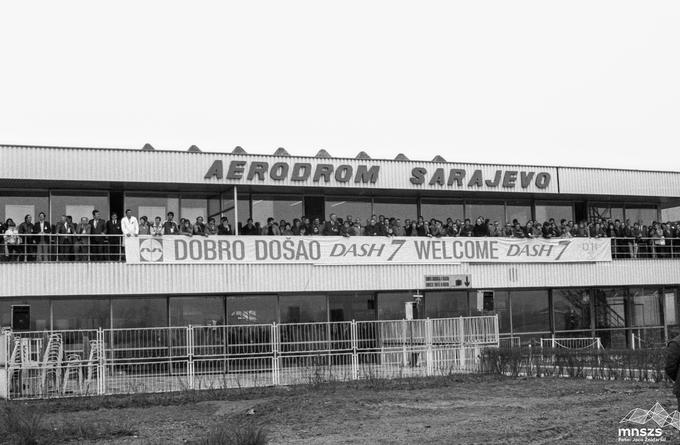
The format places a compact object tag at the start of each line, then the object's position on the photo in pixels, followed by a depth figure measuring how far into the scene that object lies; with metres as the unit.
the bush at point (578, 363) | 23.41
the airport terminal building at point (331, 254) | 29.86
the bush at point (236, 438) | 12.61
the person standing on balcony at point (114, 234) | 30.08
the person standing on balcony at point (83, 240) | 29.69
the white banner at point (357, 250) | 29.94
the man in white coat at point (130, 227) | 29.45
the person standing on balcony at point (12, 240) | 28.38
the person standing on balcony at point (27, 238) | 29.00
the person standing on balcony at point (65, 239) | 29.55
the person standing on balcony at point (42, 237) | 29.24
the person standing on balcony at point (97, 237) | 29.75
